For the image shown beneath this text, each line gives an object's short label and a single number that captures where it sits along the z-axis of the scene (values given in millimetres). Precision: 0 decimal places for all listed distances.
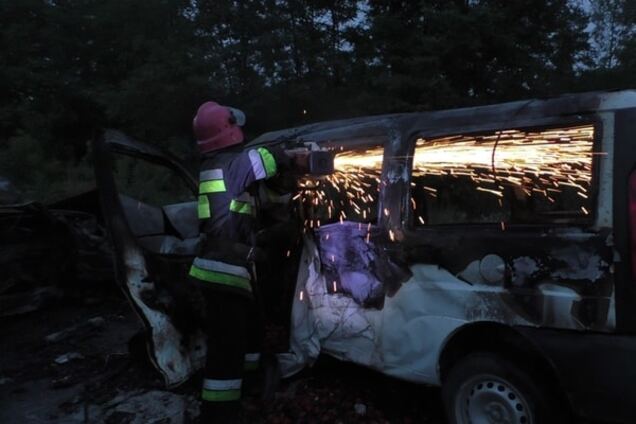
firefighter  3389
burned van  2395
